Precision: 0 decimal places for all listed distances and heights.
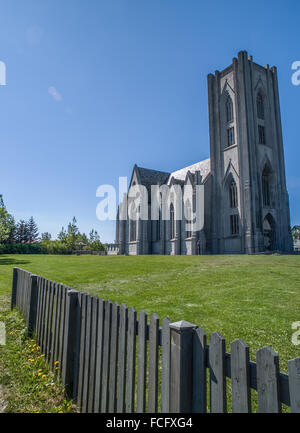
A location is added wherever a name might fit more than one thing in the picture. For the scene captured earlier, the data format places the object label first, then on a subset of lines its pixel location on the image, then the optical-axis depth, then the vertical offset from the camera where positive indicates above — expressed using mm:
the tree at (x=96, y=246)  72075 -249
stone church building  31797 +9528
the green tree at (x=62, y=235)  70669 +2727
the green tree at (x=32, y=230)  88500 +5317
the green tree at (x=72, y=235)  61653 +2670
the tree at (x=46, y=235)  95438 +3940
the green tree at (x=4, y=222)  38184 +3722
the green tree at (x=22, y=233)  85188 +4249
